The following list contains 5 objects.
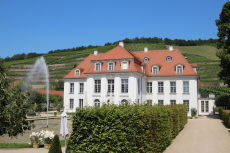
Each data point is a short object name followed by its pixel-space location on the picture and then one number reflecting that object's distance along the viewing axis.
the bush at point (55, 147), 9.13
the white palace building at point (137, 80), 32.25
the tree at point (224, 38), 28.62
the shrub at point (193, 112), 32.72
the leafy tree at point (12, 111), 7.19
